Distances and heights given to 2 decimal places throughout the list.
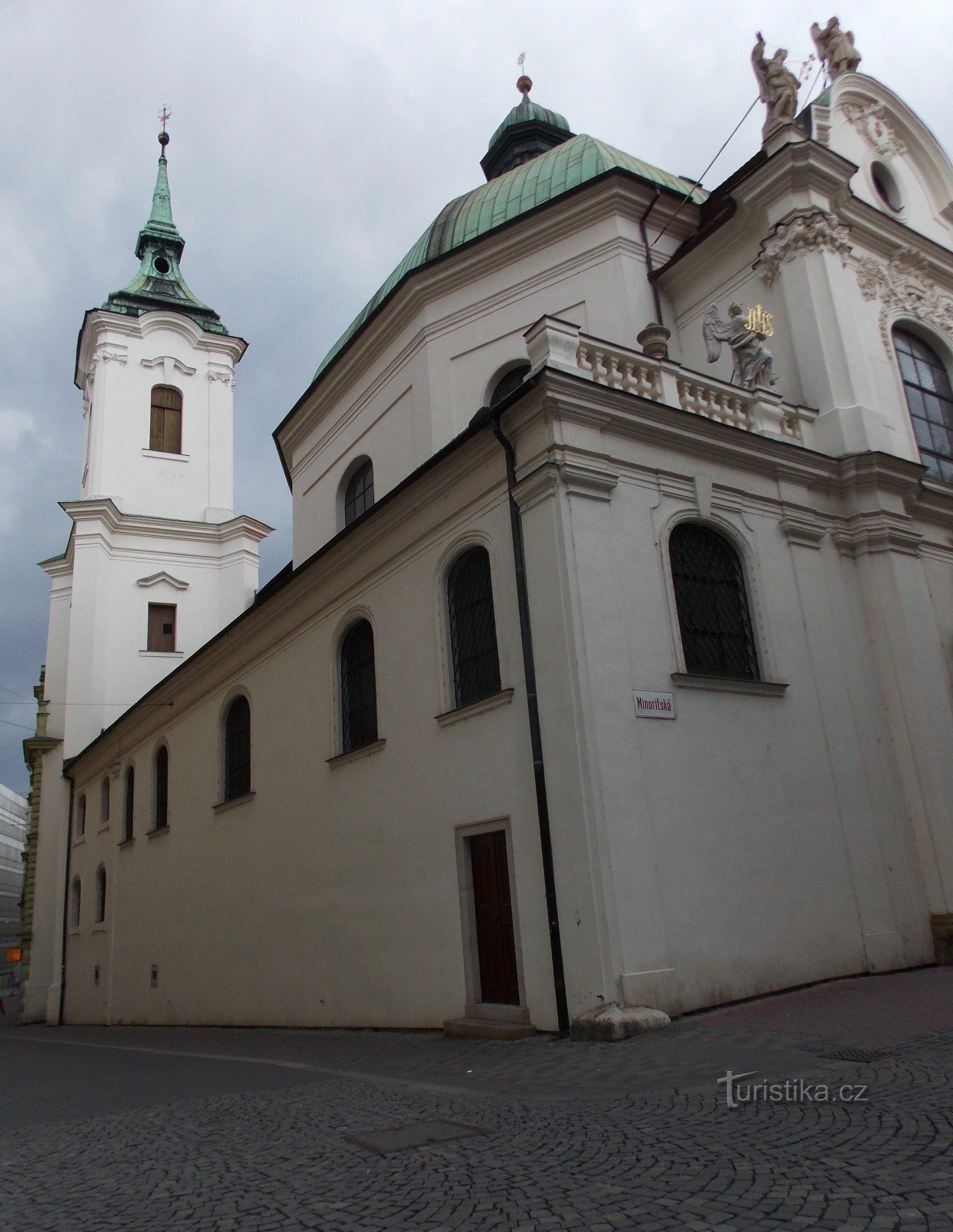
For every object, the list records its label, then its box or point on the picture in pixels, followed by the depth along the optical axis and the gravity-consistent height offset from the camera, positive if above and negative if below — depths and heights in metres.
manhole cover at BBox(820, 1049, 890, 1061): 6.63 -0.98
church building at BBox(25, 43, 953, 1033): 9.77 +3.50
